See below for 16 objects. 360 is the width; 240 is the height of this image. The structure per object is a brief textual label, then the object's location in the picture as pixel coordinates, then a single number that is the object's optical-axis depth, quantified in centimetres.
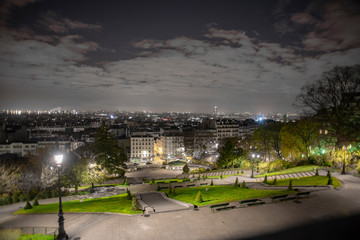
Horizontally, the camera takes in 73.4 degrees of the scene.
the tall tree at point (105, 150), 4716
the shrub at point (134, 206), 2077
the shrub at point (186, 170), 5647
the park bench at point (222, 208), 2006
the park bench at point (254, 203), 2096
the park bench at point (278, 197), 2191
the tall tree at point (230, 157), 5356
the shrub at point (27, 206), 2559
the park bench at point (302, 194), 2252
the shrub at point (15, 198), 3011
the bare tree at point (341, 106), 2925
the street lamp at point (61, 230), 1560
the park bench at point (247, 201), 2094
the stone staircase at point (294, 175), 3312
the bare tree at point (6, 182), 3328
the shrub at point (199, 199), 2230
